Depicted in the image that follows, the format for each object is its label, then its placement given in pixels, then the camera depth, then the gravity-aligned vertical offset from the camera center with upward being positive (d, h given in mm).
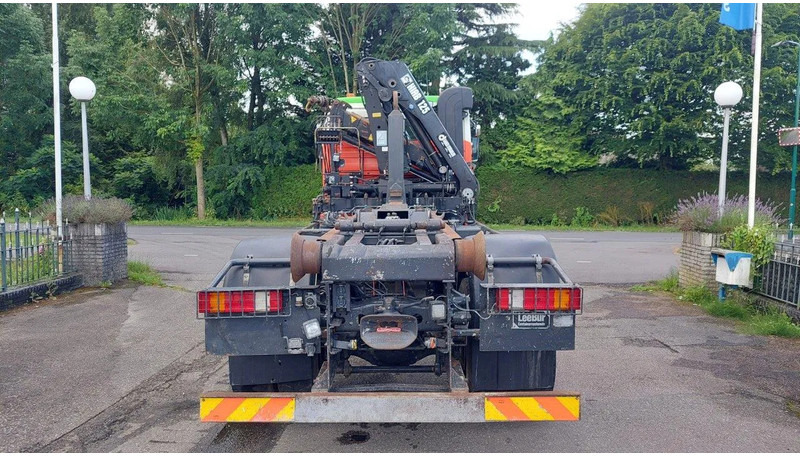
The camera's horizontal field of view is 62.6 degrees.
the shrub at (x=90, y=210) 10758 -445
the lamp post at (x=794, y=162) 19328 +786
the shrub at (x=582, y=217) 26188 -1197
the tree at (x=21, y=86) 27016 +4146
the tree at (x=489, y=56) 28328 +5656
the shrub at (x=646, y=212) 26172 -973
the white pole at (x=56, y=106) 11102 +1312
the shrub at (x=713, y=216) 9906 -432
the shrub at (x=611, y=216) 26297 -1150
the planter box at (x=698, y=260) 10086 -1132
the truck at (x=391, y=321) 4066 -895
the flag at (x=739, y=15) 10242 +2712
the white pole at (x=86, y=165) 11617 +326
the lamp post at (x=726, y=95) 10617 +1500
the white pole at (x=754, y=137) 9591 +767
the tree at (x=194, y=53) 25875 +5260
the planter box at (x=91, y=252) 10867 -1134
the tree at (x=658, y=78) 24141 +4138
